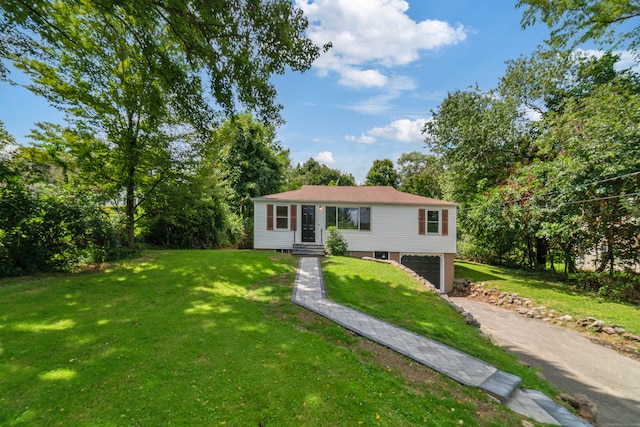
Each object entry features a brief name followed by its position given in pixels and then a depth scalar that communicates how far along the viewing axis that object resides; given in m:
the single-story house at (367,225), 13.46
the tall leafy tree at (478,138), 14.67
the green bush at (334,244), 12.98
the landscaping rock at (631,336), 7.06
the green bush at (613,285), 9.87
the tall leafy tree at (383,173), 33.88
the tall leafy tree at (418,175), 24.53
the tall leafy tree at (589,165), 9.37
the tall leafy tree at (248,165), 19.27
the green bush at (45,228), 6.44
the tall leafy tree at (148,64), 5.88
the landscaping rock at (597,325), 7.70
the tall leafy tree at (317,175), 36.81
